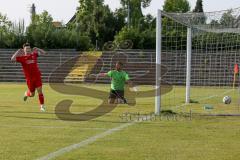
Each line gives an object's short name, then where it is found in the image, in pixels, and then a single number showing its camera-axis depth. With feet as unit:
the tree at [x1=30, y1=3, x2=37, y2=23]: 225.05
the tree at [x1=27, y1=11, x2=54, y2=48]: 162.30
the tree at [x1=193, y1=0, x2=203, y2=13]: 368.79
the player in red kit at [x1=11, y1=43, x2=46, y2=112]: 52.31
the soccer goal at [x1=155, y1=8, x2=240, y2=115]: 53.16
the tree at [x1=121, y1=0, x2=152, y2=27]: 264.31
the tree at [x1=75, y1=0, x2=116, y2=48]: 218.79
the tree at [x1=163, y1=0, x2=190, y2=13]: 298.97
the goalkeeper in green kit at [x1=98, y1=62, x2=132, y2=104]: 62.80
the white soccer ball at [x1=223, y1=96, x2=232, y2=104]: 63.53
